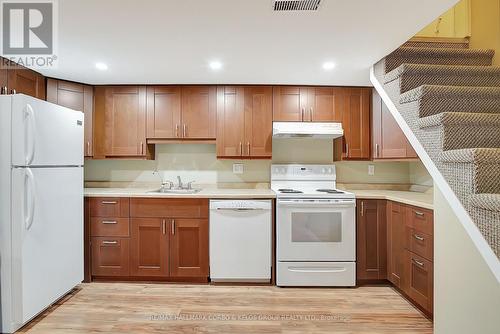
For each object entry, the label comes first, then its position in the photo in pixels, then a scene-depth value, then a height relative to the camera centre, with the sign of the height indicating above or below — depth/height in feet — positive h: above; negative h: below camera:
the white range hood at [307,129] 10.70 +1.35
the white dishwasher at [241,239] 9.98 -2.39
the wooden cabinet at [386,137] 9.82 +1.03
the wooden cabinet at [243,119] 11.07 +1.76
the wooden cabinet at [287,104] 11.12 +2.32
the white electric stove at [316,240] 9.83 -2.40
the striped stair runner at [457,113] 4.67 +1.17
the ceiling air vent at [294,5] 5.53 +3.03
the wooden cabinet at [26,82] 8.65 +2.60
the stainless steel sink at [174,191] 10.71 -0.87
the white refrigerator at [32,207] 7.11 -1.00
